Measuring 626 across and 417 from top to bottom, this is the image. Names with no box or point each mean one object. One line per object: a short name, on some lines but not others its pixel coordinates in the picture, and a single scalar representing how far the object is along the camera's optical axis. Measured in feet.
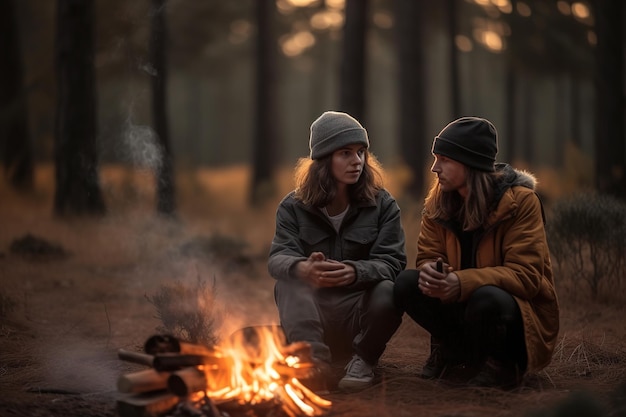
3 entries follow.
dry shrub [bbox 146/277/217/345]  18.35
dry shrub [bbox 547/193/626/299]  24.02
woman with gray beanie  15.69
